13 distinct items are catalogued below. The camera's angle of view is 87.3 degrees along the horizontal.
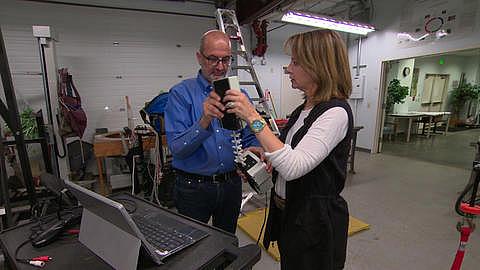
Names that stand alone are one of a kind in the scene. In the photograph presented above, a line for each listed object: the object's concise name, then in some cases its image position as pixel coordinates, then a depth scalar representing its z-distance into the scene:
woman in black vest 0.75
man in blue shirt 1.14
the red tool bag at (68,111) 3.08
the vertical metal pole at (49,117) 2.75
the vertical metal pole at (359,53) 5.45
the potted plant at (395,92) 5.94
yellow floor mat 2.35
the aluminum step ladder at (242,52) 2.56
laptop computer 0.53
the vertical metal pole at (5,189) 1.11
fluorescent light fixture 3.61
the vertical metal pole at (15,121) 1.14
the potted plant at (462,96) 8.08
